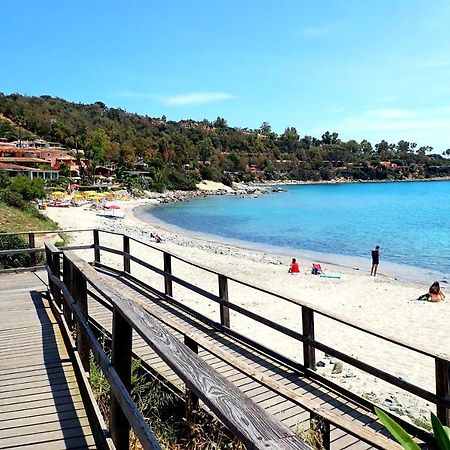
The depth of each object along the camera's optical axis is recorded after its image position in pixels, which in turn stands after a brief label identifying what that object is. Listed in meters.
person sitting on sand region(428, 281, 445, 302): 16.11
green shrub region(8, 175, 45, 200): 44.78
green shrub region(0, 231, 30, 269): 12.67
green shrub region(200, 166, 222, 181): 119.25
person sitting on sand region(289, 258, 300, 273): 20.98
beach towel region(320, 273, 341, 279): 20.27
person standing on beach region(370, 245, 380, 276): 21.97
